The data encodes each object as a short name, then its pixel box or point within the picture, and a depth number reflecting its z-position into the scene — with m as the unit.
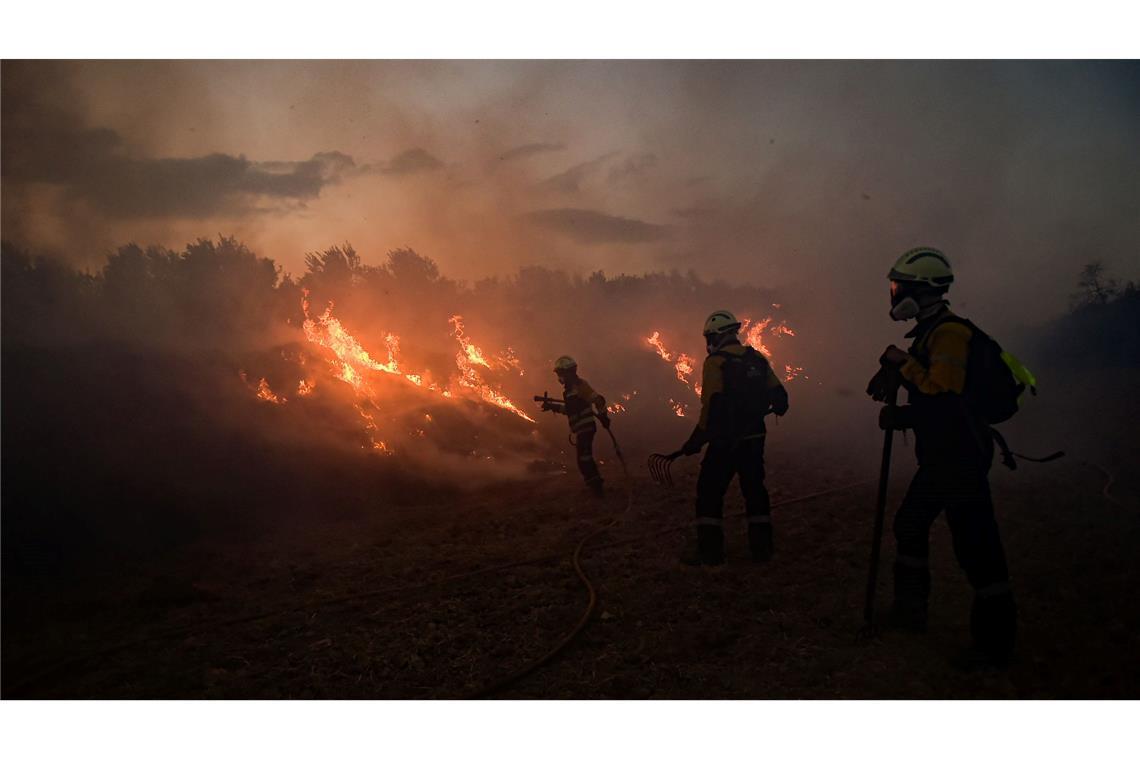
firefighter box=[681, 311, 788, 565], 7.14
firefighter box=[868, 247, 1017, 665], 4.56
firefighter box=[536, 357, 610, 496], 11.44
